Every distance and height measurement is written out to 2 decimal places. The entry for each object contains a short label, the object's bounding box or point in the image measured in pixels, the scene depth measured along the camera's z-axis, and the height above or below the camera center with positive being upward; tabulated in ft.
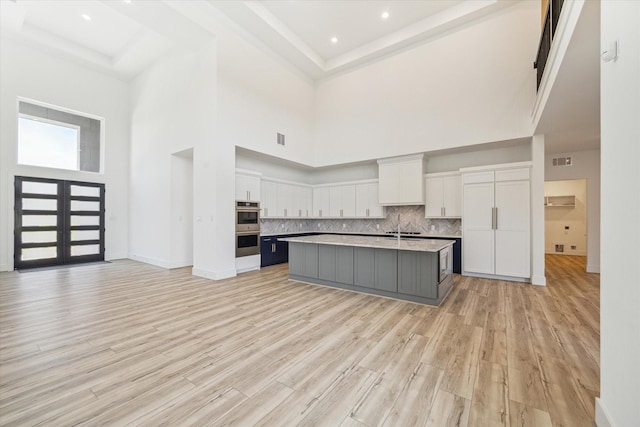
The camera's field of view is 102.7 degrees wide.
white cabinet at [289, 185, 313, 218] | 26.55 +1.13
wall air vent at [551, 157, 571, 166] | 21.80 +4.47
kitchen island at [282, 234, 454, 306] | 12.50 -2.98
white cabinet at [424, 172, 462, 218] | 20.54 +1.42
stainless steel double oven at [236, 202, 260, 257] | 20.02 -1.33
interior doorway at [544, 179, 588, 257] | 28.40 -0.59
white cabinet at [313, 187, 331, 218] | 27.78 +1.13
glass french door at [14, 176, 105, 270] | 21.31 -0.97
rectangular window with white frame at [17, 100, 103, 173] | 22.17 +6.86
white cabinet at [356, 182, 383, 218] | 24.76 +1.11
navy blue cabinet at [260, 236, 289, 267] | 22.62 -3.61
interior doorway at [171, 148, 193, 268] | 22.30 +0.26
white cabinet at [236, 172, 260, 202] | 20.26 +2.07
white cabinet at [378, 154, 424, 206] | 21.74 +2.81
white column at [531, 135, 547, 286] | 16.58 -0.01
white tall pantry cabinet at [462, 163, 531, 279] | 17.35 -0.61
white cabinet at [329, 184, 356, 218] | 26.09 +1.21
